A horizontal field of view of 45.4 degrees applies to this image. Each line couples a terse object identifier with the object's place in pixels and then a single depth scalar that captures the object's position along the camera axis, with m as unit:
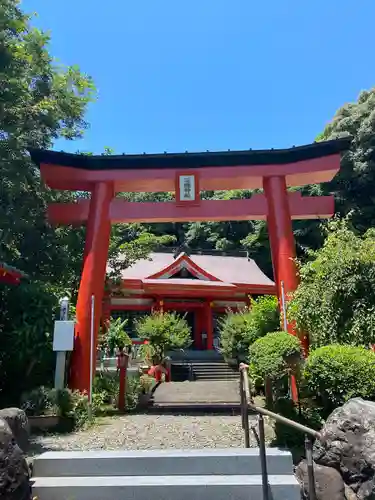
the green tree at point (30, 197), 9.29
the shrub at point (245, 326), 12.43
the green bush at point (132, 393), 10.24
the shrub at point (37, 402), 8.07
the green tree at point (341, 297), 7.50
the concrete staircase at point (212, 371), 16.73
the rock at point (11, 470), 3.51
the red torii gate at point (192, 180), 10.56
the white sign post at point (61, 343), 8.71
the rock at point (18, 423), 4.14
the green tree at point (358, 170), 24.84
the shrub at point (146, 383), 11.52
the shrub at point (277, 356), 7.21
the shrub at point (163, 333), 15.09
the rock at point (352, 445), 4.18
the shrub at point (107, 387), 10.21
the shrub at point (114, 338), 14.31
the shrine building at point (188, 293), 19.44
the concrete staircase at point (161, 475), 4.01
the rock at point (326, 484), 4.26
